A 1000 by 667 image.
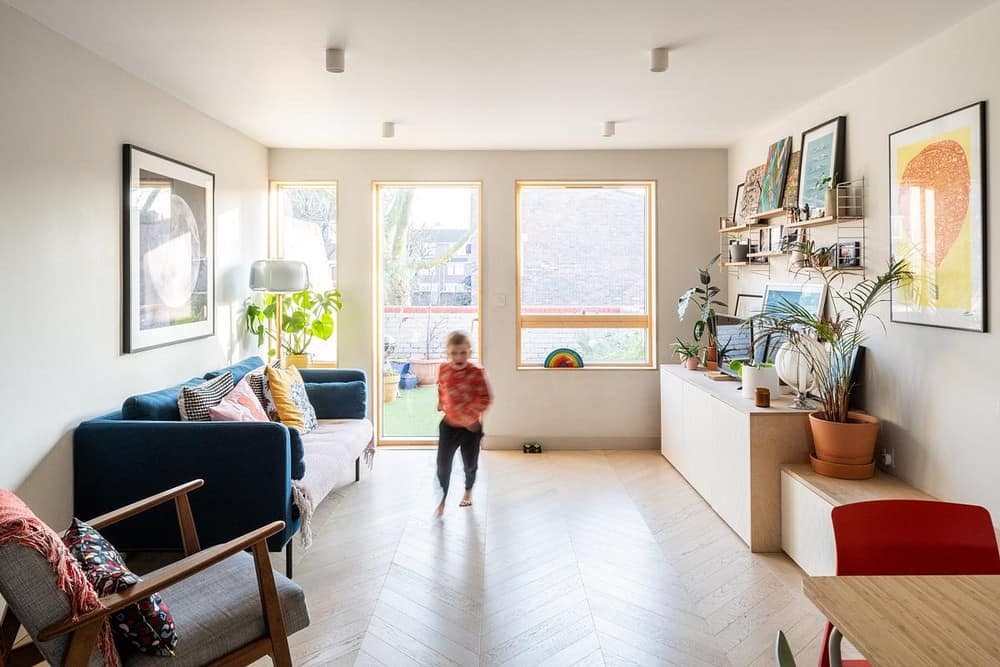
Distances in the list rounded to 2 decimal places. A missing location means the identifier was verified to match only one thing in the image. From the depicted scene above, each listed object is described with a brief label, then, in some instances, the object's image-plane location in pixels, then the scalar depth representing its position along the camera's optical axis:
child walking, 4.04
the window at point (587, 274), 5.87
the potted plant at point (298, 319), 5.31
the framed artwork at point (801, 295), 3.99
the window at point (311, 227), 5.77
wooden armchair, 1.67
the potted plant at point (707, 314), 5.25
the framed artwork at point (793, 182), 4.32
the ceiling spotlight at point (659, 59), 3.19
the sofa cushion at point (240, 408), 3.43
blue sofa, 3.07
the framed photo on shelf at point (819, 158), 3.82
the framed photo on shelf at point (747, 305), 4.93
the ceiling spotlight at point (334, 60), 3.17
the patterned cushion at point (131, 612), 1.83
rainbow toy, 5.81
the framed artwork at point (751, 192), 4.95
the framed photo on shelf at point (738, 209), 5.34
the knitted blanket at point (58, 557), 1.70
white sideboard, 3.53
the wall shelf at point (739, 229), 4.93
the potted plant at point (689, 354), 5.20
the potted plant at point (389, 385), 5.95
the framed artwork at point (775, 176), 4.47
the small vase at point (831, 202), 3.72
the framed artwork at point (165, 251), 3.53
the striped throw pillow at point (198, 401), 3.43
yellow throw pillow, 4.21
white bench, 3.01
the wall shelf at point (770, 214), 4.42
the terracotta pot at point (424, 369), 5.97
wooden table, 1.23
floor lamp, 4.93
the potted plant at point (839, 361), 3.23
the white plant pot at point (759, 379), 3.89
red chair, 1.73
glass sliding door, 5.88
